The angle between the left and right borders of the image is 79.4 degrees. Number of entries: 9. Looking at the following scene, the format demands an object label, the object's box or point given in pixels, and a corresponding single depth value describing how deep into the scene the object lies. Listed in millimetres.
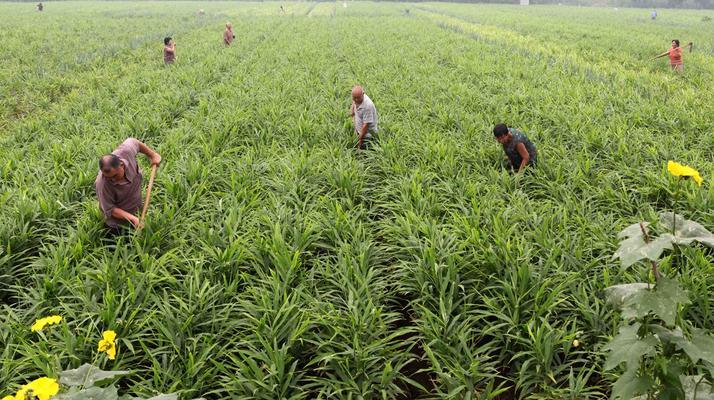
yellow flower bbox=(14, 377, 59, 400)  1219
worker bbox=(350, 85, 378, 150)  5785
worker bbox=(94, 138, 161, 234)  3467
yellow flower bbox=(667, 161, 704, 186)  1344
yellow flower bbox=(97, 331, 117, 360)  1609
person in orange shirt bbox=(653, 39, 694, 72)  10633
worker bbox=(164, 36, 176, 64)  12184
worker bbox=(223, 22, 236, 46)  16228
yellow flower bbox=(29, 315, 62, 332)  1628
